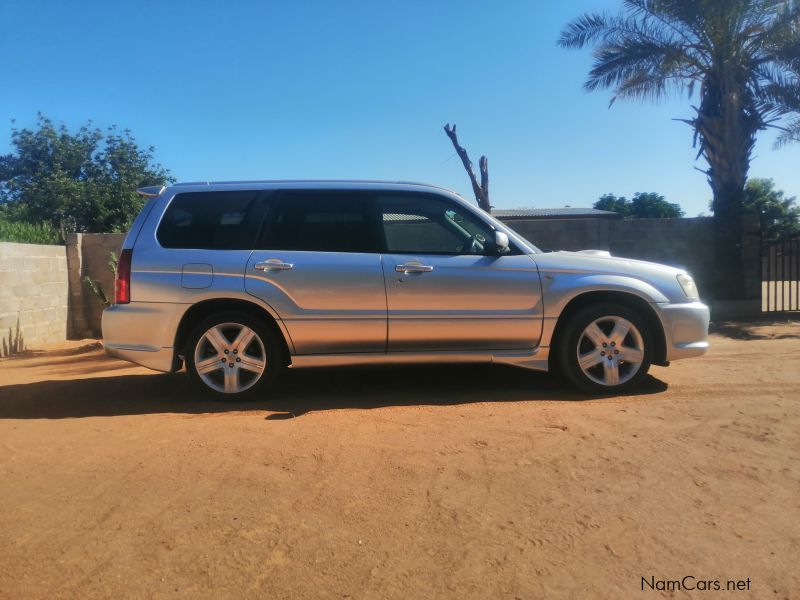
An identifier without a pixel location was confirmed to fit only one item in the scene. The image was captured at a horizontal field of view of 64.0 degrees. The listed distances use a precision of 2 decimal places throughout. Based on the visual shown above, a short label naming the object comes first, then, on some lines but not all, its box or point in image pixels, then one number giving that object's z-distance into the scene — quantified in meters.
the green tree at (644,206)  46.00
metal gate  11.71
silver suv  5.39
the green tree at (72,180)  20.81
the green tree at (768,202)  31.36
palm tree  11.91
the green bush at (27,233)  10.88
